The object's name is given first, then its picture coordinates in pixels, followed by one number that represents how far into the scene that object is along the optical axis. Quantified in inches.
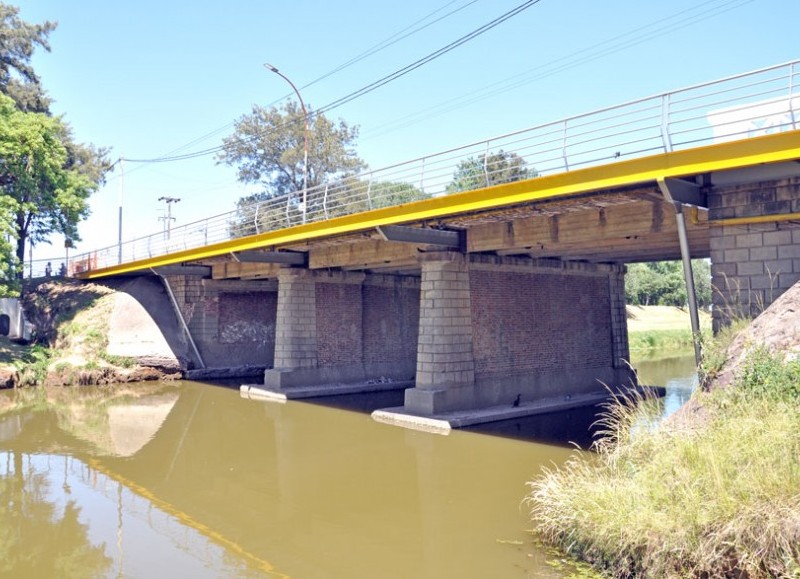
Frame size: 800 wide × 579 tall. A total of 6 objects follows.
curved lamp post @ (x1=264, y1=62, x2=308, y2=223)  1097.4
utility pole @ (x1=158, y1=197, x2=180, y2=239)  2381.9
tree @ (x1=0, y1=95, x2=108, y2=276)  1137.4
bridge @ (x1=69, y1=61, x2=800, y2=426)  429.4
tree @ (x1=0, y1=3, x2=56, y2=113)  1690.5
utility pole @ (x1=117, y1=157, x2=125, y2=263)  1888.5
